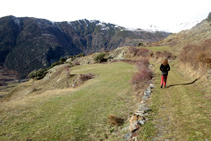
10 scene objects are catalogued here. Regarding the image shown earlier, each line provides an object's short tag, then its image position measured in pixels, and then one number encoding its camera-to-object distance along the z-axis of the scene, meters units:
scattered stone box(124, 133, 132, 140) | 6.72
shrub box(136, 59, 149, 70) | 26.05
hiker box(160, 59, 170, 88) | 12.95
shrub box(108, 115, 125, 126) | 8.41
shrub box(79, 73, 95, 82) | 24.11
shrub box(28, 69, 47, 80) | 59.83
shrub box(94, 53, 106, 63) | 55.73
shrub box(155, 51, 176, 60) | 31.67
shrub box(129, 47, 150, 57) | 41.94
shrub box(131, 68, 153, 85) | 16.97
